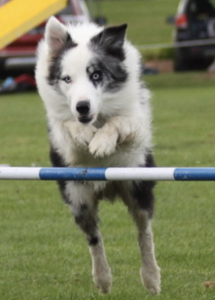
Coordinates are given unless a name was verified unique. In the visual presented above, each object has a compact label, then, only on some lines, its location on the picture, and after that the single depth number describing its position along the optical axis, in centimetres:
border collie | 1056
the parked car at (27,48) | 3975
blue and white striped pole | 827
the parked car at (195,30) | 4325
